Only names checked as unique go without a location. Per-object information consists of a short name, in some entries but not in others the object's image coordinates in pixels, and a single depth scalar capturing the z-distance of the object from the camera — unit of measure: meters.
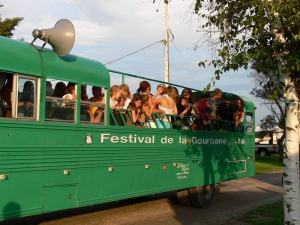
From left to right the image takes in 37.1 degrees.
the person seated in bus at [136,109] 8.48
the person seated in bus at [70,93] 7.00
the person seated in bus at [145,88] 9.21
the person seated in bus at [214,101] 11.18
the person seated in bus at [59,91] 6.76
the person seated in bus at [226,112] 12.12
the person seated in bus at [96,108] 7.43
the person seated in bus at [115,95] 8.19
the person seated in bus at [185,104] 10.30
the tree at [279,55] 6.09
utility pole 22.73
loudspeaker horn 6.65
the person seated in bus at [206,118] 10.87
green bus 6.04
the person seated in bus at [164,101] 9.69
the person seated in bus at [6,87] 6.10
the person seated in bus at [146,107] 8.78
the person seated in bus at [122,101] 8.38
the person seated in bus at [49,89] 6.61
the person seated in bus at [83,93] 7.31
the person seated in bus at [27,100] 6.21
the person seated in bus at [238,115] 12.34
